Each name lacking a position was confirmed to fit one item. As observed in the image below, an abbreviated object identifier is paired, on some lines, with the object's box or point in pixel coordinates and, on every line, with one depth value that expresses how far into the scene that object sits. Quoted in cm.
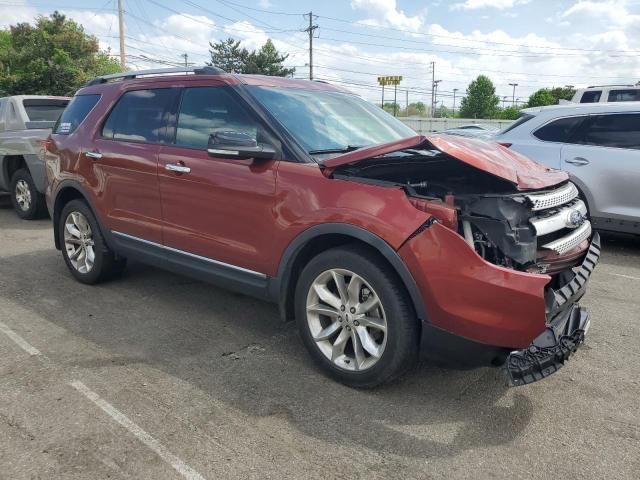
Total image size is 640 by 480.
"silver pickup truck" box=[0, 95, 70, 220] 816
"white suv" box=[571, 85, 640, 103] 1248
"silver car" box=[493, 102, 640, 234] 621
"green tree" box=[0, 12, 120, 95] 2523
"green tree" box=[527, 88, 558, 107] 4609
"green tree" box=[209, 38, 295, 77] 4948
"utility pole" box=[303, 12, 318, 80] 5666
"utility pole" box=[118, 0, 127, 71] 3572
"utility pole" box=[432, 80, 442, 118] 10462
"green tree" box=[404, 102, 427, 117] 11096
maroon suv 273
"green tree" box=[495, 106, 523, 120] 6222
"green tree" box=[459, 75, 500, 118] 7625
